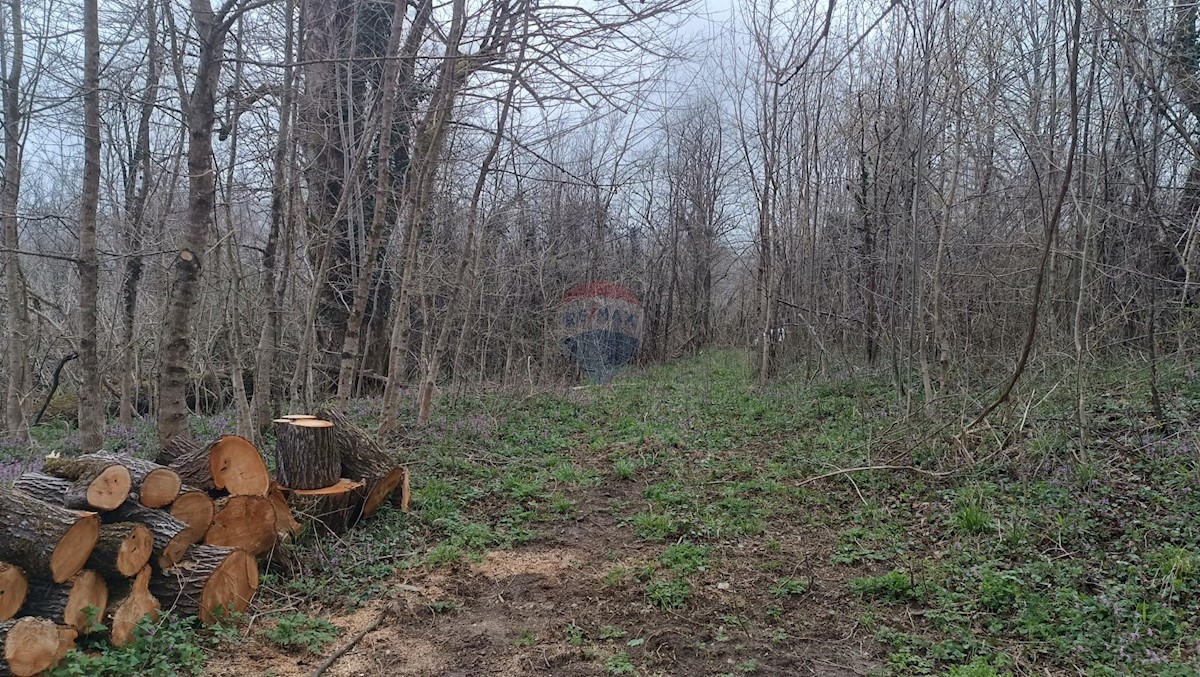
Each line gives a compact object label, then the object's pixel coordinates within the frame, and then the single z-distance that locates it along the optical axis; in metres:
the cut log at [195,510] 3.65
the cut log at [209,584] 3.37
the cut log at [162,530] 3.38
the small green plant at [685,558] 4.25
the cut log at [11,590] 2.84
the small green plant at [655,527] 4.94
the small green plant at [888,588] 3.75
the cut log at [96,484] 3.28
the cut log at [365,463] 5.05
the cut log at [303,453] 4.70
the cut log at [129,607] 3.08
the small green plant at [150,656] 2.83
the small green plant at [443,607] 3.81
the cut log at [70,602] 2.94
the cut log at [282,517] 4.28
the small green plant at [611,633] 3.45
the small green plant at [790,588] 3.93
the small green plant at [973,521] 4.42
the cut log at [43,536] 2.94
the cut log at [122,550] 3.16
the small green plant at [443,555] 4.43
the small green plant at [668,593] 3.79
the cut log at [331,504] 4.59
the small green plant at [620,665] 3.12
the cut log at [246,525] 3.88
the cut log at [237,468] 4.07
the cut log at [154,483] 3.52
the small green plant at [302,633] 3.38
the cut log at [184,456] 4.05
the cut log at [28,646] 2.67
